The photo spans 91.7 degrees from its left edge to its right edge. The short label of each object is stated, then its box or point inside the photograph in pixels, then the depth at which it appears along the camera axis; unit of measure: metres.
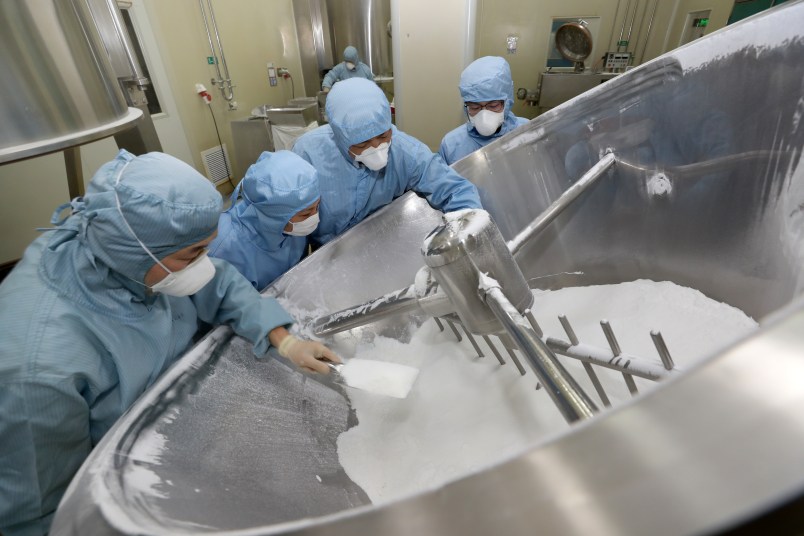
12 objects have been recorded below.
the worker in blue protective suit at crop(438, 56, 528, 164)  1.50
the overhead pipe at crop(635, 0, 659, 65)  2.66
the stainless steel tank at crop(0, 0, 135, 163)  0.68
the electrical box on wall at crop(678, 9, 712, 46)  2.42
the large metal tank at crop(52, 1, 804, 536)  0.18
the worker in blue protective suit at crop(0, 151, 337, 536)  0.54
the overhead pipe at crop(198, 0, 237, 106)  2.79
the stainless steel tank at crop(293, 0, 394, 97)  3.33
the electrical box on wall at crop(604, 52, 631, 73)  2.78
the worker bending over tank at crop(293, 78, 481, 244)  1.05
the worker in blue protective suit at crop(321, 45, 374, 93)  3.29
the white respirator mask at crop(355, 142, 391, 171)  1.08
